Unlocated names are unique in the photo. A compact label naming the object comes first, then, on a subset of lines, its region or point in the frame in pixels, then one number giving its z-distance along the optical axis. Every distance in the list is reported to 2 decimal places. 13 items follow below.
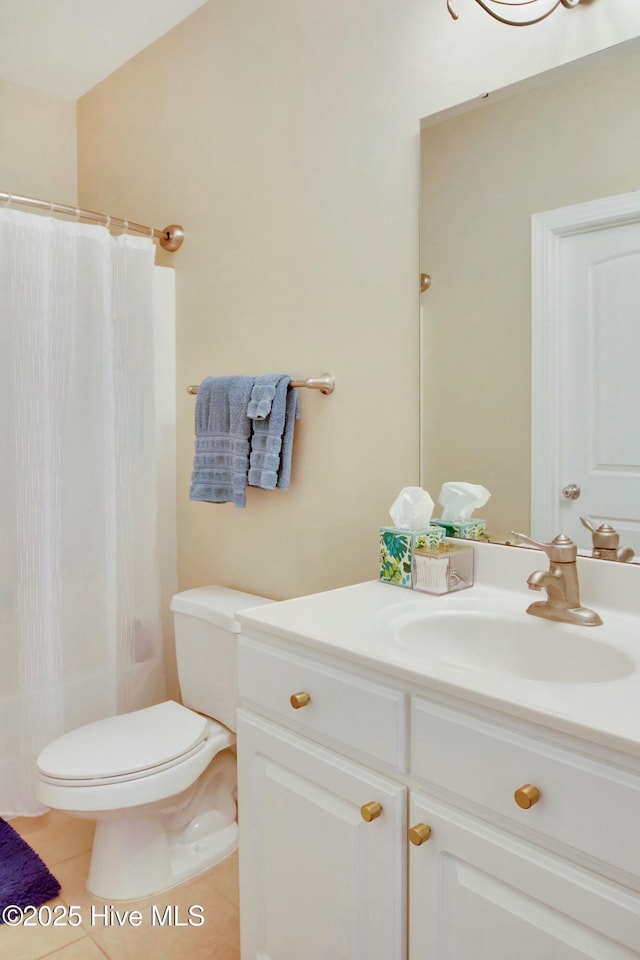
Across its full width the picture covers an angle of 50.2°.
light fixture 1.36
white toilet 1.63
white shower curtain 2.00
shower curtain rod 1.98
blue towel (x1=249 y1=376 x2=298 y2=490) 1.84
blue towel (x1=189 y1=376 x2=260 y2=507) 1.92
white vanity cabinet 0.81
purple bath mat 1.72
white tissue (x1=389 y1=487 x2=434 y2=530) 1.51
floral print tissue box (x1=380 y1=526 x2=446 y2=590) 1.47
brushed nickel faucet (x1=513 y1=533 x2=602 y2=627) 1.24
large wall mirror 1.31
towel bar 1.81
